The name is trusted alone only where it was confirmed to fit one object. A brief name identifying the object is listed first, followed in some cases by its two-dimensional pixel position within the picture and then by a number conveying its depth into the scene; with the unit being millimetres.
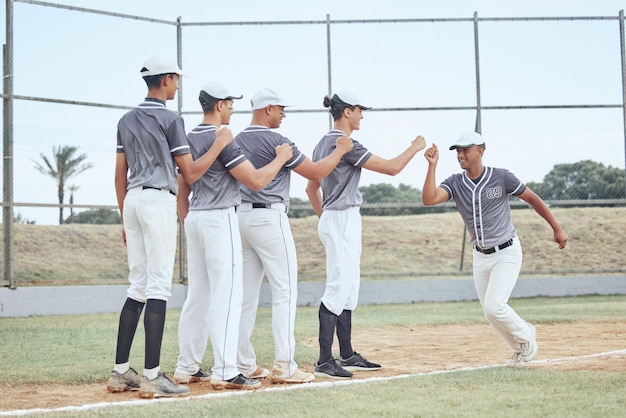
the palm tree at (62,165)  27891
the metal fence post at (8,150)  26797
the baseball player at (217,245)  12352
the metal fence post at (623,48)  31781
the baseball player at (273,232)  13070
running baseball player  14586
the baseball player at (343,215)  14180
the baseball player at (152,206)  11977
